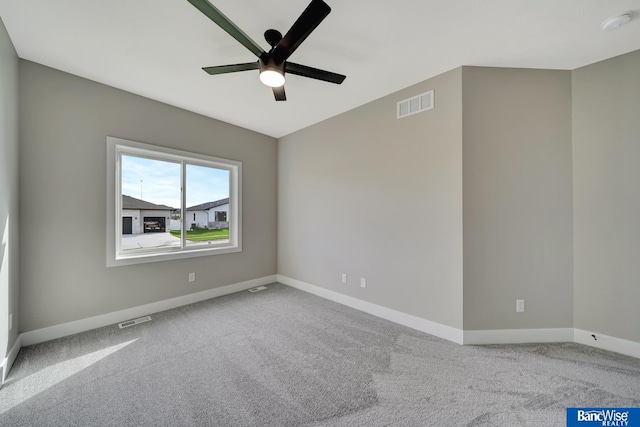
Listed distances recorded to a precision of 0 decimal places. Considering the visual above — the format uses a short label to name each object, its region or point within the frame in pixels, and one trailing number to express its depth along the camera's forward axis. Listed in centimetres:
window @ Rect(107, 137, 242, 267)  286
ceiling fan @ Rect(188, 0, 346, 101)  136
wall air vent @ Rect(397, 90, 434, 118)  258
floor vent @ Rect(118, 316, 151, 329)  271
